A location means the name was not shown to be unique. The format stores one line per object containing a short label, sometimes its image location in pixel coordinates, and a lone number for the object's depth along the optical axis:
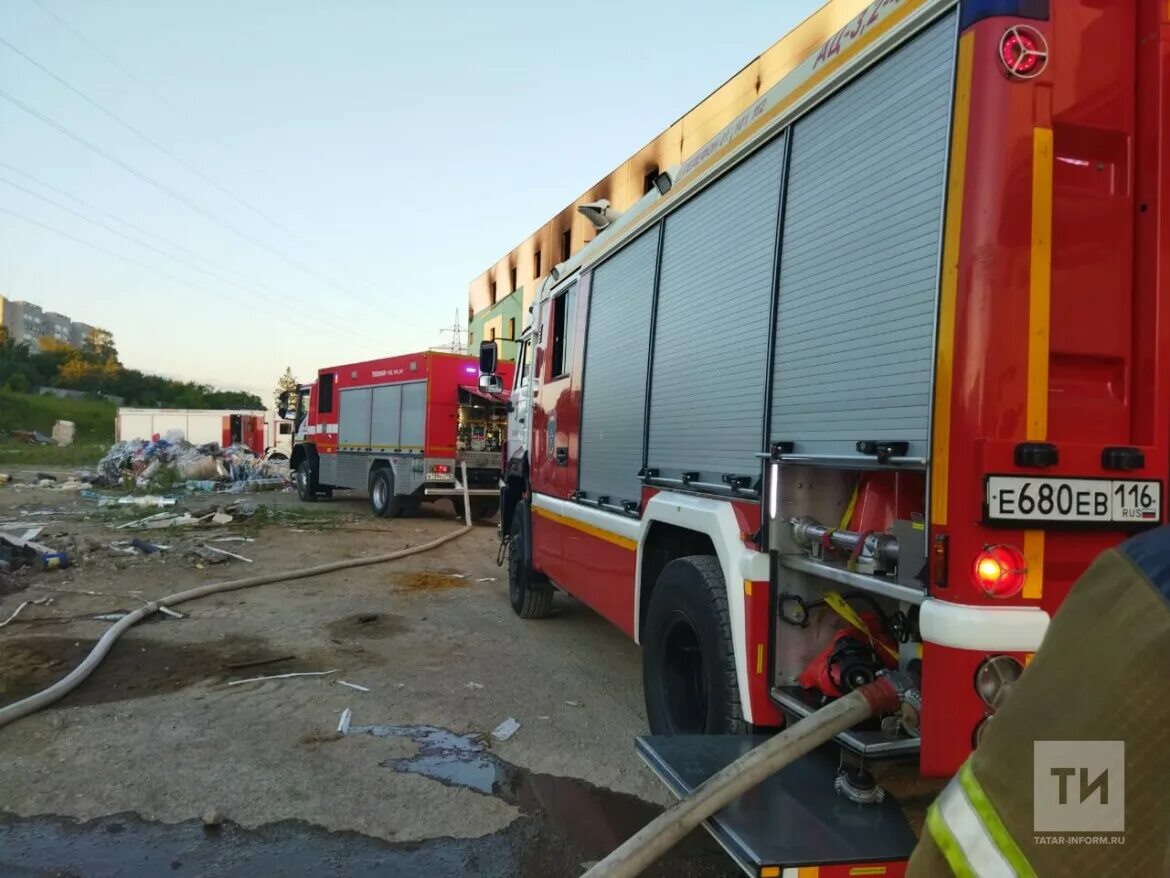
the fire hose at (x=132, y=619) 4.54
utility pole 41.17
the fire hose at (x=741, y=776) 2.10
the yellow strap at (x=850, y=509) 2.96
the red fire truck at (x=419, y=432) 15.21
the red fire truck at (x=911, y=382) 2.17
